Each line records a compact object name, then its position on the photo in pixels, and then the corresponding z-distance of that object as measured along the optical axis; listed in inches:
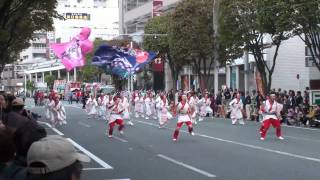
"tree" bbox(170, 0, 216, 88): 1717.5
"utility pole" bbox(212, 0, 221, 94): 1547.7
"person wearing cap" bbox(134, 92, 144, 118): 1509.6
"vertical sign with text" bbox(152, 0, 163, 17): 2854.3
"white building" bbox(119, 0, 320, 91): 1785.2
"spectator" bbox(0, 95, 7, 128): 360.5
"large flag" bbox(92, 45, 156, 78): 1951.3
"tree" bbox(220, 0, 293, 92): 1190.5
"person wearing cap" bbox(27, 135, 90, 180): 130.6
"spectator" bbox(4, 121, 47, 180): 195.9
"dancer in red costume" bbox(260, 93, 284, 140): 783.7
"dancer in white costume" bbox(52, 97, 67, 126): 1168.8
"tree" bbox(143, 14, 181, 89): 2164.1
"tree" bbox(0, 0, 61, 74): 914.7
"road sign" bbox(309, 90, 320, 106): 1087.8
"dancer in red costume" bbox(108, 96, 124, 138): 880.4
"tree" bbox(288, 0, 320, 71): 1003.3
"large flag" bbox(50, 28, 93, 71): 1662.2
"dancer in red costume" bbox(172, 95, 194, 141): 802.2
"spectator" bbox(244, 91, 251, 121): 1323.8
